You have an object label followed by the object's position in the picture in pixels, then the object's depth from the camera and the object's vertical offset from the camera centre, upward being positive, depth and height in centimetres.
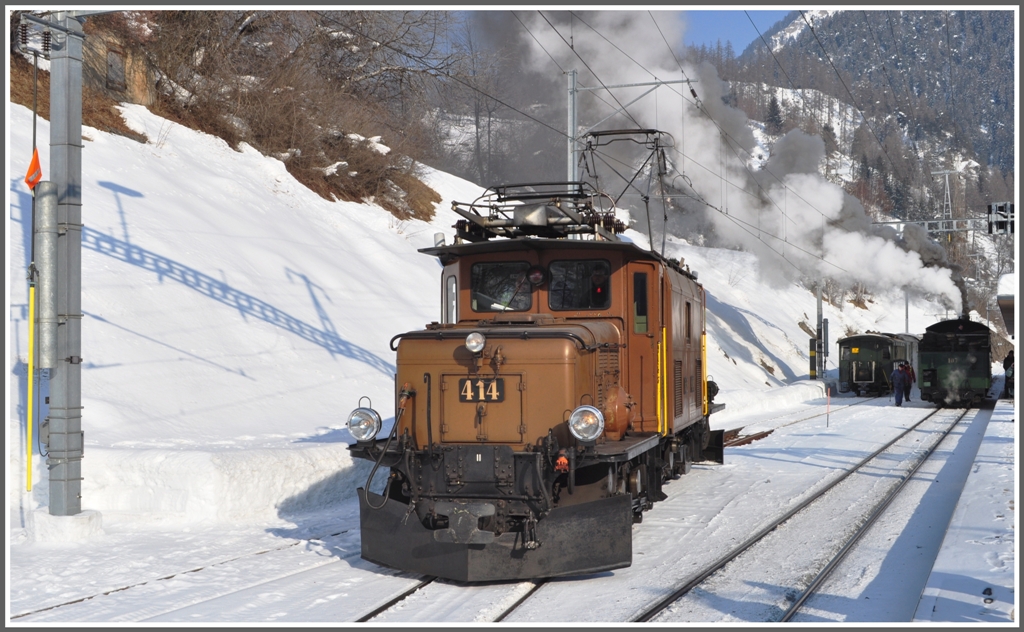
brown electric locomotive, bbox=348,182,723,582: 762 -55
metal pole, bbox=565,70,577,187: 1683 +418
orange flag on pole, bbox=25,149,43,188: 922 +184
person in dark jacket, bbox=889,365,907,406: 3244 -138
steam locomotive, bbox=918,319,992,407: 3241 -70
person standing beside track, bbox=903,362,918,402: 3491 -142
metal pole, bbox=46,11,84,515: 932 +86
